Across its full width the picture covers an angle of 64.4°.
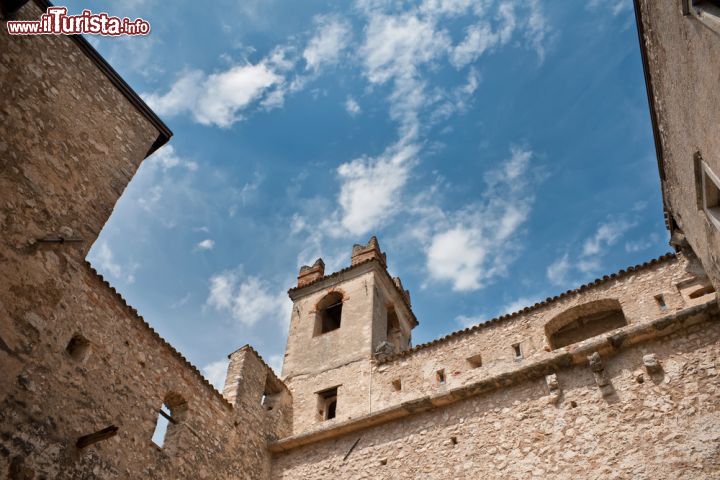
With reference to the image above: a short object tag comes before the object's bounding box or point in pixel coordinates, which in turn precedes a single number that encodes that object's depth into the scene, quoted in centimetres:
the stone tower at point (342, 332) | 1315
